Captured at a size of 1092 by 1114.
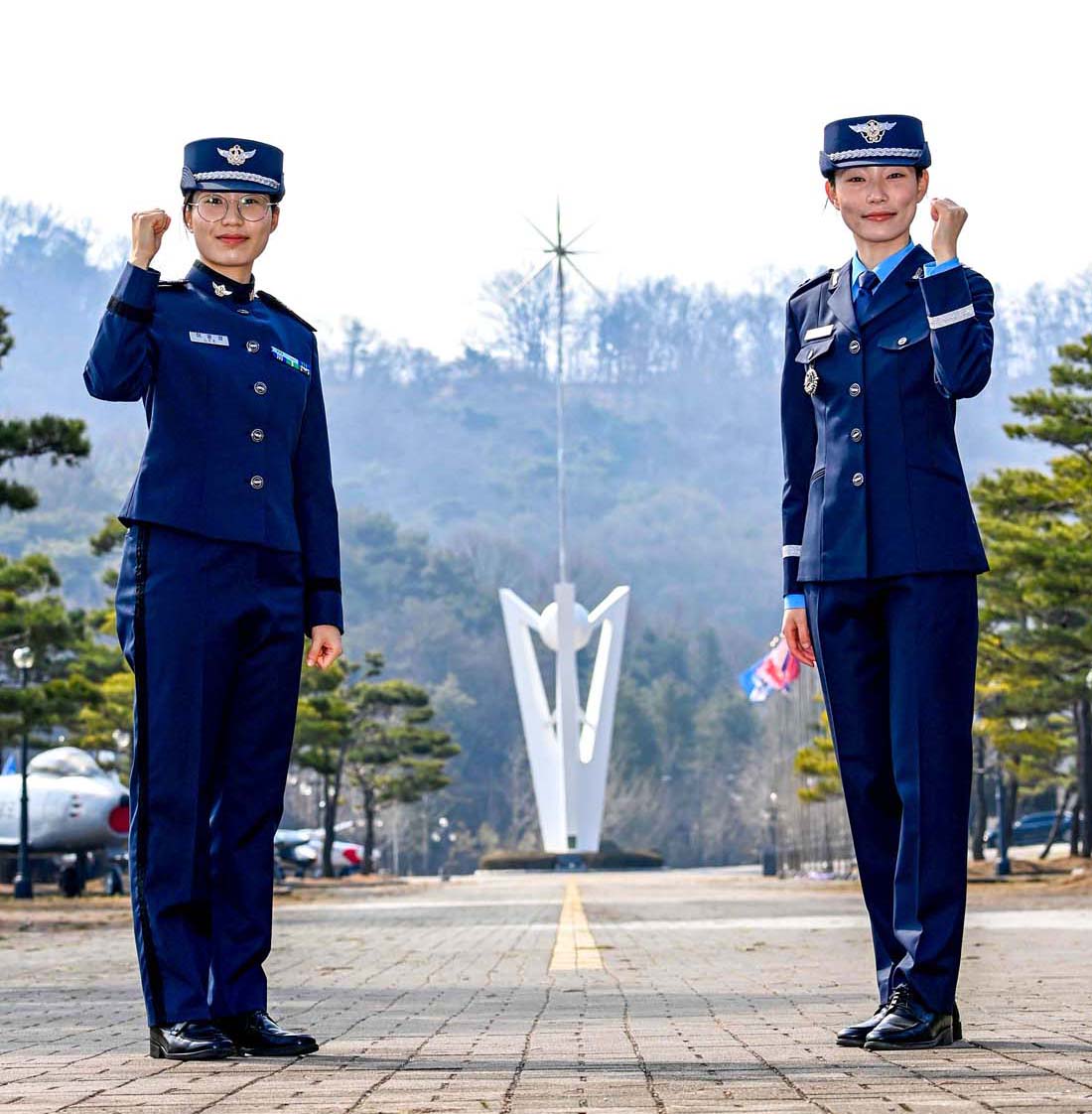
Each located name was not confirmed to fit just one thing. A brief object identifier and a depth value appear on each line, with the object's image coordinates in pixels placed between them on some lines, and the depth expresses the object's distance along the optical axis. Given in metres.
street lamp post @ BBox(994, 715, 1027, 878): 36.64
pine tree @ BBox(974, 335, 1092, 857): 29.44
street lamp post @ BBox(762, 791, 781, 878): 63.67
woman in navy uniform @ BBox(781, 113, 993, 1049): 5.07
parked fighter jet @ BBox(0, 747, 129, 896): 33.50
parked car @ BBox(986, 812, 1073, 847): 77.75
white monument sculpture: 71.31
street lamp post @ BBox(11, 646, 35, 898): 30.61
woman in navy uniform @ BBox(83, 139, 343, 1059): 5.06
